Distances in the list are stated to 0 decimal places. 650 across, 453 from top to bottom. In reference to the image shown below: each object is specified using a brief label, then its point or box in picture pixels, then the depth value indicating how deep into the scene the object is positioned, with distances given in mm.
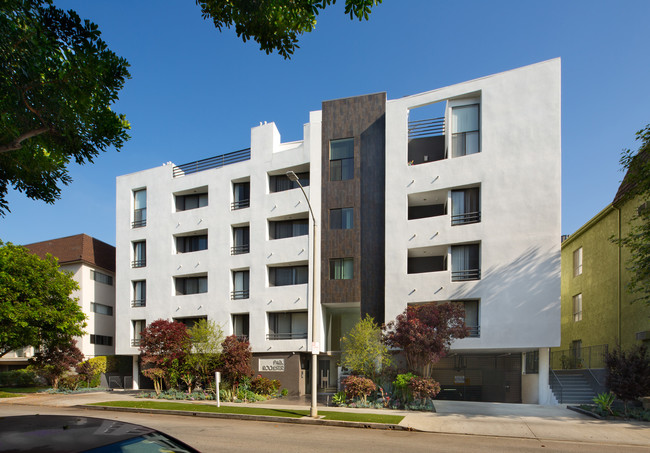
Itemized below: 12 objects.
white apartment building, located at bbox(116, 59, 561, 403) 22953
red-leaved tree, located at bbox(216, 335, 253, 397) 24312
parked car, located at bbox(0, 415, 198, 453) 3086
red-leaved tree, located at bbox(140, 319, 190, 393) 25125
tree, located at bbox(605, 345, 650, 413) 17039
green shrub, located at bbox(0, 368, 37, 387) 35250
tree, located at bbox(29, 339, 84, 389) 30281
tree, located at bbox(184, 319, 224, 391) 25422
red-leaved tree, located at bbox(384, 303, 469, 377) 19484
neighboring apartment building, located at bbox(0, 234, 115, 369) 35844
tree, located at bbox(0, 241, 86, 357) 27516
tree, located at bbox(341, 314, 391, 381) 22094
